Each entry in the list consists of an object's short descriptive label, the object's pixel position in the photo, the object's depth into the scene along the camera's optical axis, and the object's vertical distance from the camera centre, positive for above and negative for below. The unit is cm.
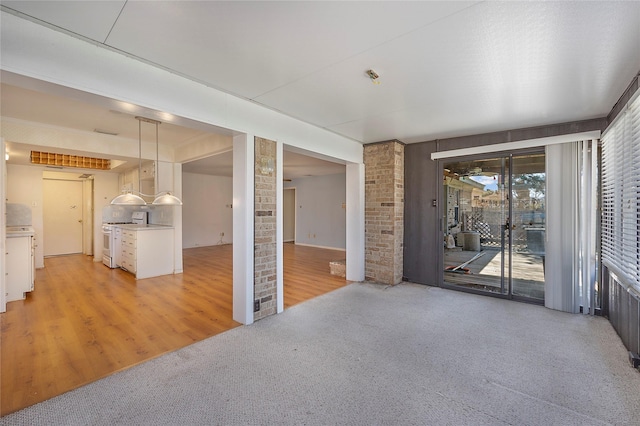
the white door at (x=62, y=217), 755 -17
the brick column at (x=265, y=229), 329 -21
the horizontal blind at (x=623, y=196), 239 +15
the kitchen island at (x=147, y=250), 523 -77
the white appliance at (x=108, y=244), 609 -75
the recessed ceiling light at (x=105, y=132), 449 +130
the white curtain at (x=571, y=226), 354 -20
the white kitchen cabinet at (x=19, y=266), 400 -82
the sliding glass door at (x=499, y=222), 410 -17
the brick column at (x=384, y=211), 485 +0
